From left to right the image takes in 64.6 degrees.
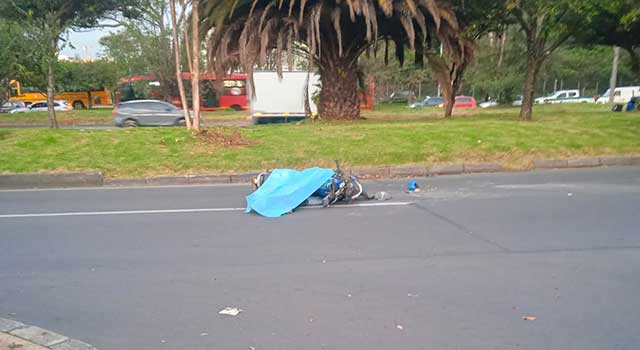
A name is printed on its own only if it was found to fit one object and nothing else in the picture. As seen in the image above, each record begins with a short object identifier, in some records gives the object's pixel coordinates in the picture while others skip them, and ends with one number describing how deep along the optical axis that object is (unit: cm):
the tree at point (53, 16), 1892
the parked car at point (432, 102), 4353
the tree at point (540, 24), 1405
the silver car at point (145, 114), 2386
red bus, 3809
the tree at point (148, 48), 3600
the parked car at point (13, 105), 4258
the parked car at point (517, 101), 4125
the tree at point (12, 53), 1435
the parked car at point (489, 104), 4111
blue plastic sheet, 738
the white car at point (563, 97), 4707
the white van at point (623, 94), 4614
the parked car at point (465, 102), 4033
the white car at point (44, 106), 3977
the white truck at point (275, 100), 2600
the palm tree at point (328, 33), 1503
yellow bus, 4867
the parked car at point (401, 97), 4981
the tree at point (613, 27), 1305
